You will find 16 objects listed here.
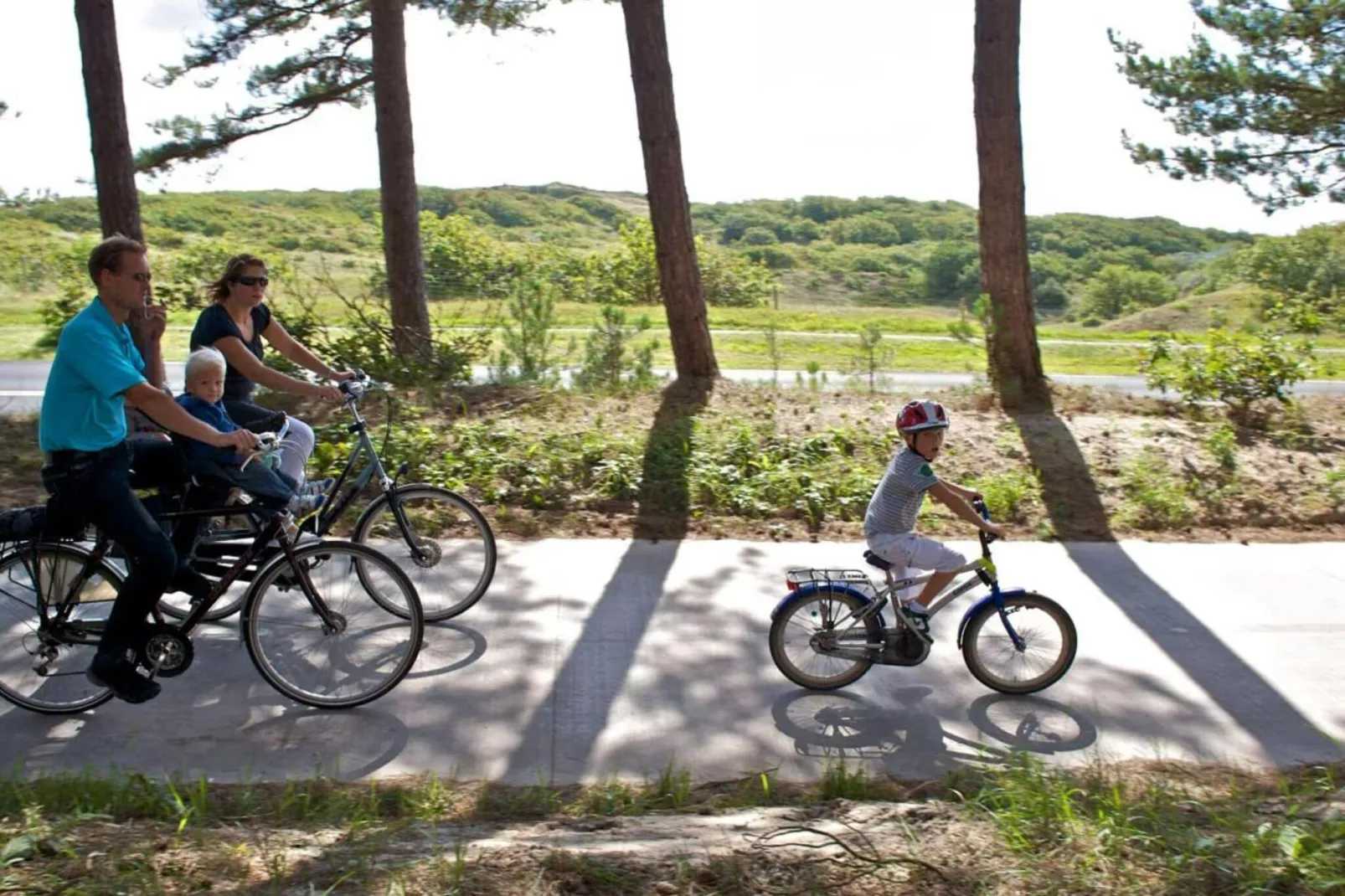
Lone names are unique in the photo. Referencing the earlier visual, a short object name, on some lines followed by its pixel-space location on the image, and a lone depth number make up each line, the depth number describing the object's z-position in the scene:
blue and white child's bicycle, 5.76
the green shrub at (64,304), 19.30
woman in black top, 6.18
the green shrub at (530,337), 12.41
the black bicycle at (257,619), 5.26
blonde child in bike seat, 5.49
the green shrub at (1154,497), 9.10
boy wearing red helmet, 5.62
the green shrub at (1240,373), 11.48
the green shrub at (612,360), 12.34
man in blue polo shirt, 4.83
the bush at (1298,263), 31.08
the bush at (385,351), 12.43
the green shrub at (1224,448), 10.12
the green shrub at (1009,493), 9.10
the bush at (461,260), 17.77
